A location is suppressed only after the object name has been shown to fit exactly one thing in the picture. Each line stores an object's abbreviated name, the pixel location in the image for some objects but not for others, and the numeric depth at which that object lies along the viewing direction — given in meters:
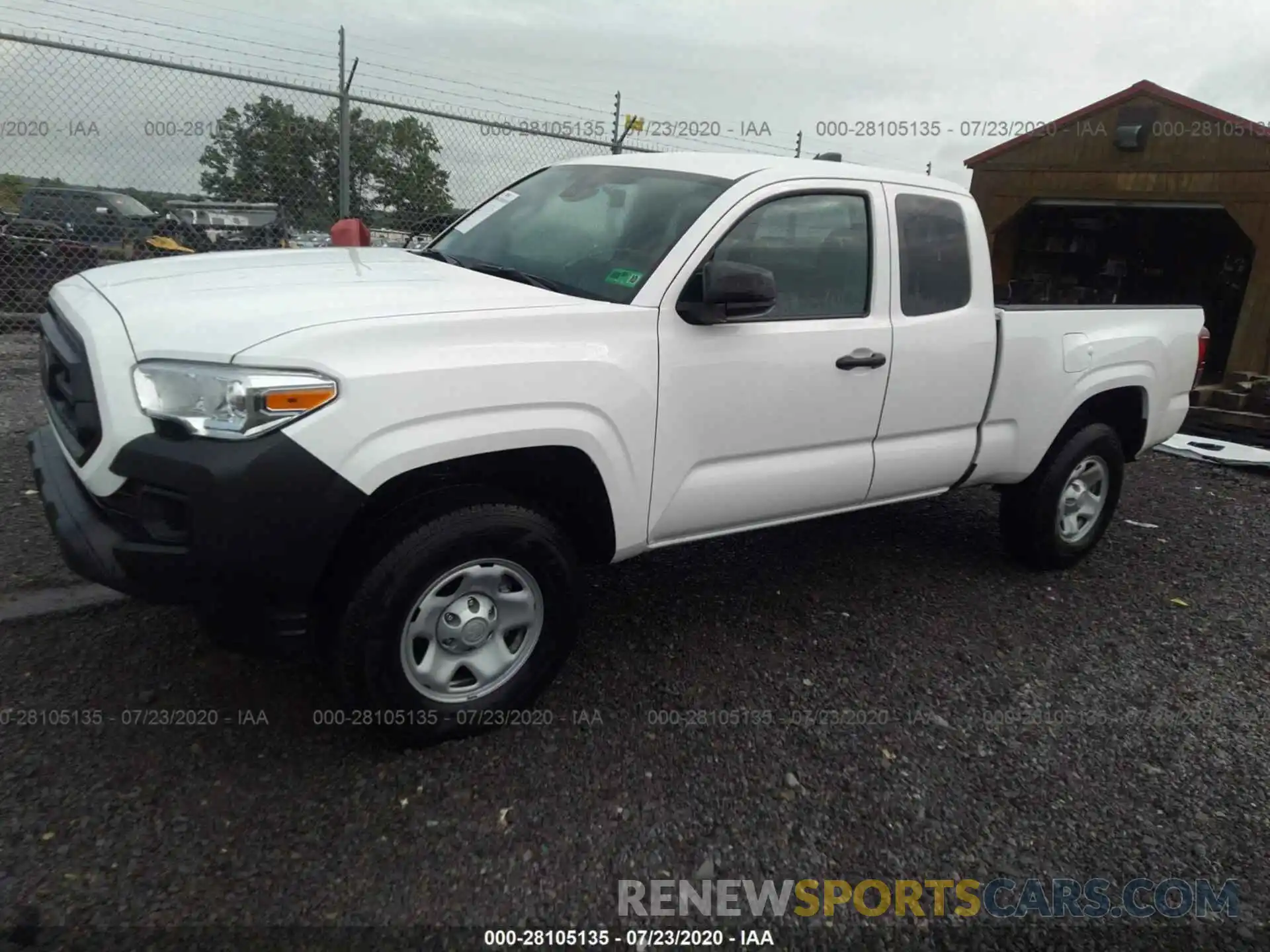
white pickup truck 2.32
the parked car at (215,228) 7.62
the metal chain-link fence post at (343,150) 7.49
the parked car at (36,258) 7.27
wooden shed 8.80
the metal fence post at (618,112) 8.98
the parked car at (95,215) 7.30
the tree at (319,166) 7.49
